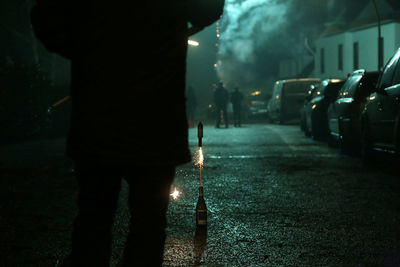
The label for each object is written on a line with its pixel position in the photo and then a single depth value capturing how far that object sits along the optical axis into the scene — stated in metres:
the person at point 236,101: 31.29
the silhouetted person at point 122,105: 2.58
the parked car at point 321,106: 16.75
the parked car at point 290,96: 29.39
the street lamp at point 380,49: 29.39
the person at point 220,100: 30.16
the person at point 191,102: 34.38
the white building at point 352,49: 48.09
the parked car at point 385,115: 9.11
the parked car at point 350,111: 12.48
